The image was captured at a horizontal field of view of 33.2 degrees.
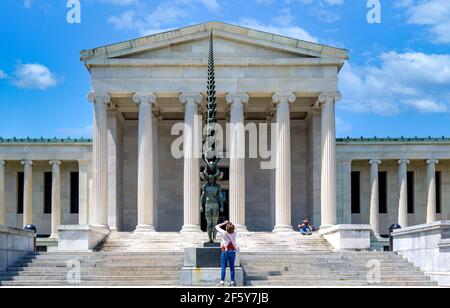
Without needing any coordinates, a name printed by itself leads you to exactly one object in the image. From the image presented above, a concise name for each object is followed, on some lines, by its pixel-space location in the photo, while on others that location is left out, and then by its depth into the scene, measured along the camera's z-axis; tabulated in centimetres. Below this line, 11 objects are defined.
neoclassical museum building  5338
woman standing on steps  2872
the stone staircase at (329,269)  3416
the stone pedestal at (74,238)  4484
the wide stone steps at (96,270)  3447
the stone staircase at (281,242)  4806
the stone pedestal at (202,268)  3003
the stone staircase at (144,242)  4844
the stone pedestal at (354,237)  4528
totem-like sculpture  3014
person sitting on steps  5156
